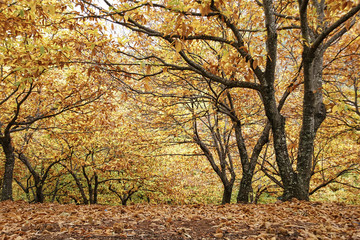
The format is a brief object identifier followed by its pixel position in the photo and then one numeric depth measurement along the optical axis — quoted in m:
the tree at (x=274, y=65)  3.86
